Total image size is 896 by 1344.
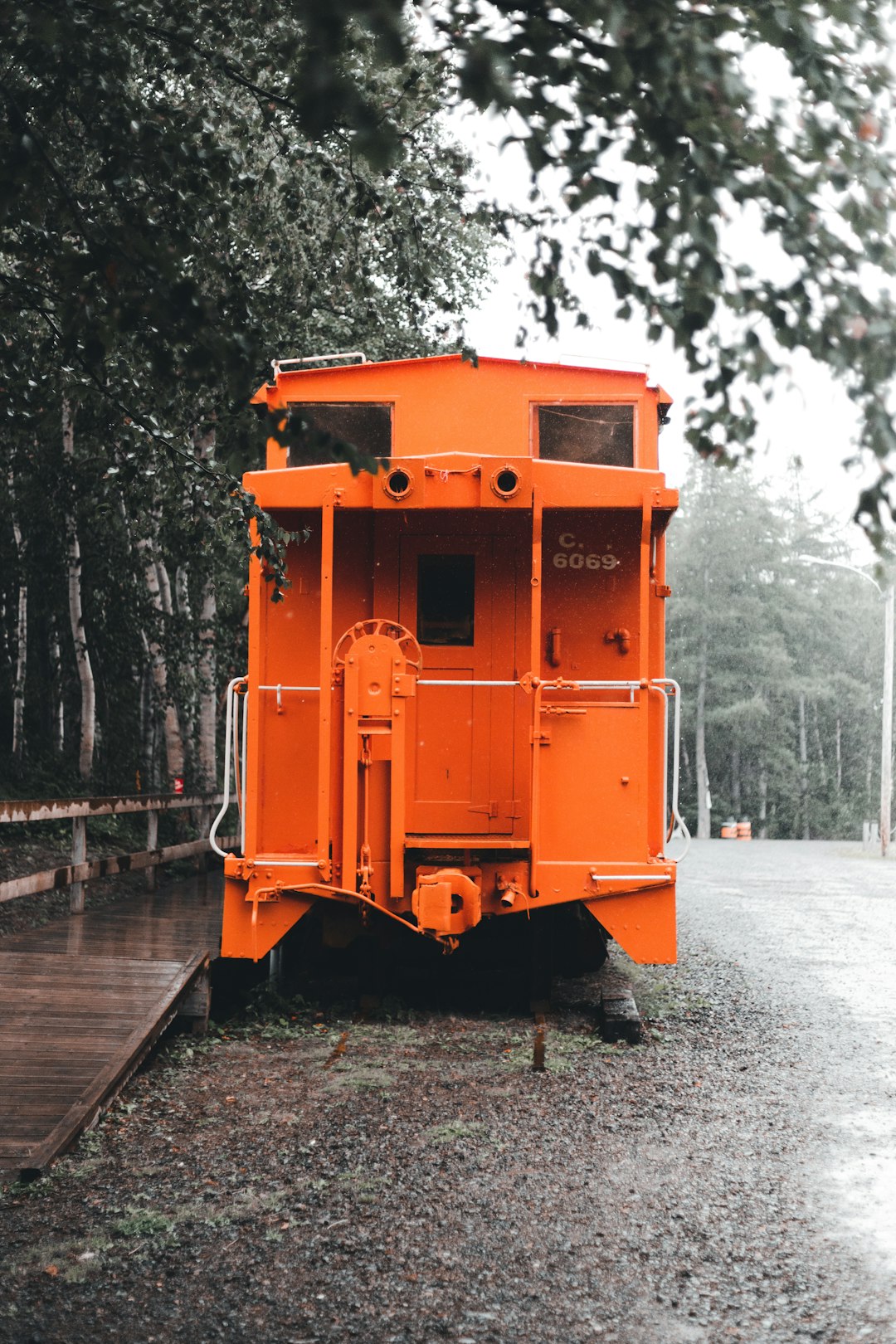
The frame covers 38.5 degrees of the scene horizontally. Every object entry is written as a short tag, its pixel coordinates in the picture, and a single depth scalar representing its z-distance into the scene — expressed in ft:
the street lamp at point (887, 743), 94.94
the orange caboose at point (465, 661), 23.98
